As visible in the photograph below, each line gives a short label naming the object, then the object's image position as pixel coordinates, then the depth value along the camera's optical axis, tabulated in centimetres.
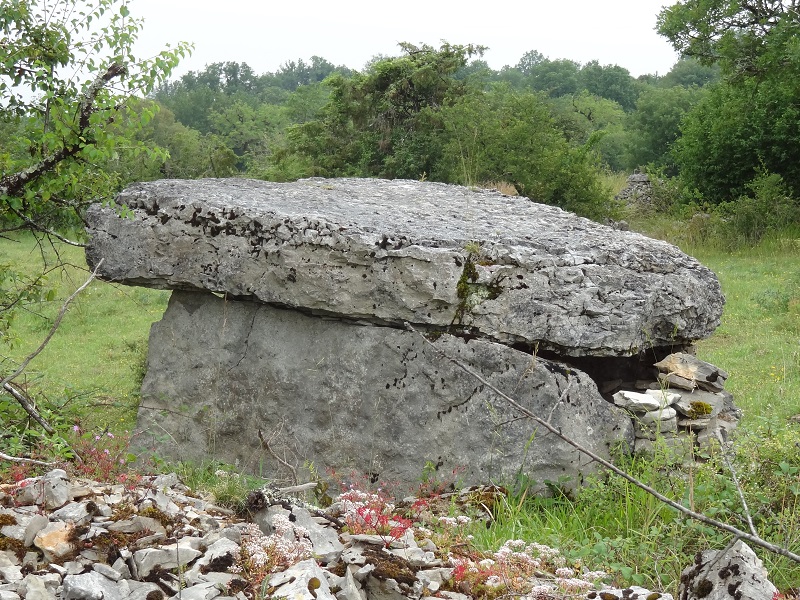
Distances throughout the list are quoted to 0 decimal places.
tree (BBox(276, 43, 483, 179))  2005
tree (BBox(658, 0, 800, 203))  1702
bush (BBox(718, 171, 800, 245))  1584
